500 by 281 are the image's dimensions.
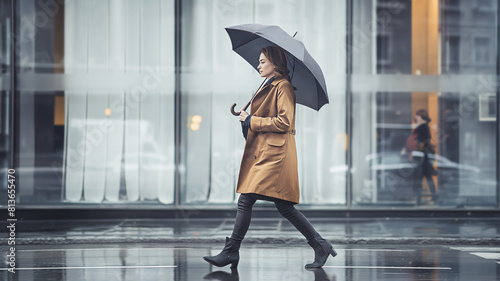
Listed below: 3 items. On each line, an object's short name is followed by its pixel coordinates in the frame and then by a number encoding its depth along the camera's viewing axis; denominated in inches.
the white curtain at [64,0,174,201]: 441.7
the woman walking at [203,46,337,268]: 243.0
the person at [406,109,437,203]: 453.1
